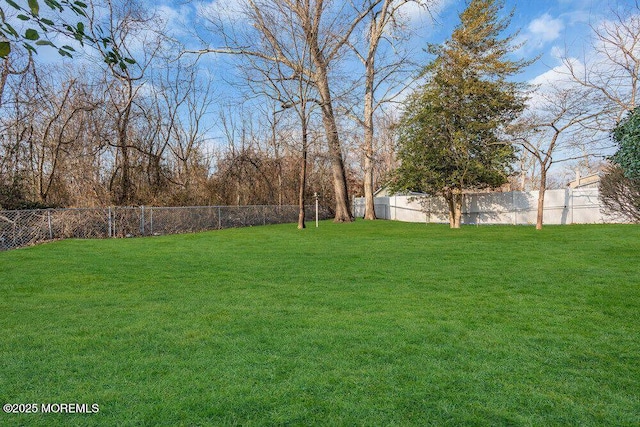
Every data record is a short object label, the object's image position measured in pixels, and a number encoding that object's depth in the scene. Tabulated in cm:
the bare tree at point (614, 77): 1351
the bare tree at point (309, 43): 1435
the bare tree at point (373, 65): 1941
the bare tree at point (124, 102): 1360
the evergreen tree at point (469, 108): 1630
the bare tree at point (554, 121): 1352
